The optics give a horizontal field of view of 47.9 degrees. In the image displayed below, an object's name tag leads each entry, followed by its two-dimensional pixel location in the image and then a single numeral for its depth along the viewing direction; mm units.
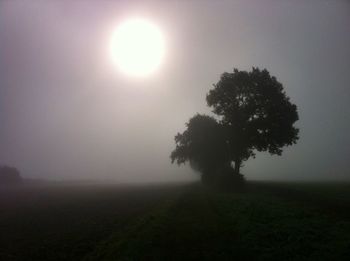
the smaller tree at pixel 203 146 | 68000
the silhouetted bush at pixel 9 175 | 124812
